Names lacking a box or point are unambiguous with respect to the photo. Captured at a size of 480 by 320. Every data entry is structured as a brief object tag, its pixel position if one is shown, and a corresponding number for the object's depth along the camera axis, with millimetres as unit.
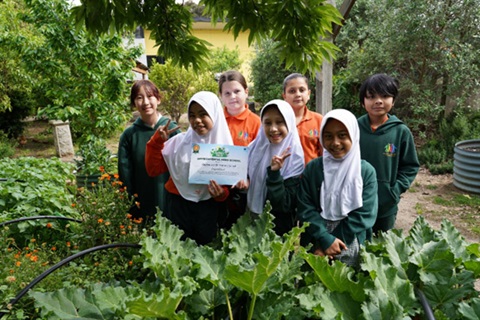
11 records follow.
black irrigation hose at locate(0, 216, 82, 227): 2907
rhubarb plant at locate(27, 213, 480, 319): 1604
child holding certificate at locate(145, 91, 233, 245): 2680
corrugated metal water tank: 6258
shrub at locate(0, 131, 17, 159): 9673
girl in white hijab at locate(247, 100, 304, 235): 2504
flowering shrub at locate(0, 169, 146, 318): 2387
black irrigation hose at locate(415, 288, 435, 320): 1545
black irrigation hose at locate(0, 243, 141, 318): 1886
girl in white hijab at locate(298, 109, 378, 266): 2320
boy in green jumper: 2936
